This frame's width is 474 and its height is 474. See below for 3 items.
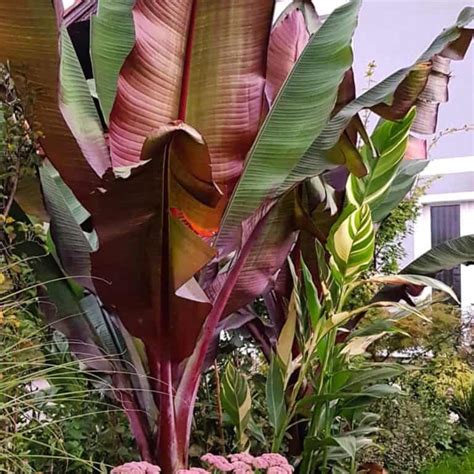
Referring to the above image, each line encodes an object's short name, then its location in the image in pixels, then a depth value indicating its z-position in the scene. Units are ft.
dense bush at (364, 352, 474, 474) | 7.82
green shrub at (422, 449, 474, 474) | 8.44
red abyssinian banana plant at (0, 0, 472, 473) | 4.20
